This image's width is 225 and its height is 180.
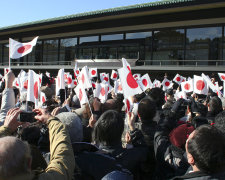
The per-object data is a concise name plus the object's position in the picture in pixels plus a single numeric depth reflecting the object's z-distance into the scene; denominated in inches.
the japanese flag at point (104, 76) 414.5
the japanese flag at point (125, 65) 140.5
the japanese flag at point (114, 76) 426.0
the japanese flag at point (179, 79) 403.2
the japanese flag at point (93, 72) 407.7
